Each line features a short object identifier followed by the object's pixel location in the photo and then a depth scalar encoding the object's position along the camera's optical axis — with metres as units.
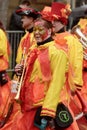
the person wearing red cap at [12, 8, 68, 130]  6.88
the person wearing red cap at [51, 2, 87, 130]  7.84
